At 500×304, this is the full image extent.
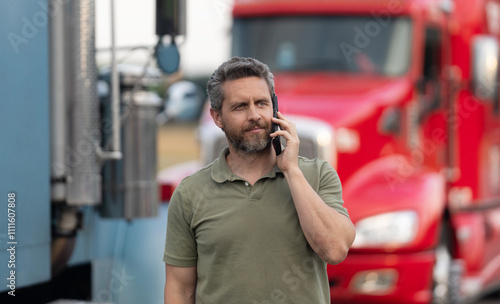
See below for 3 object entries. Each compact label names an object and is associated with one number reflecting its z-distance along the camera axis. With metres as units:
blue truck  5.76
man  4.81
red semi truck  12.03
